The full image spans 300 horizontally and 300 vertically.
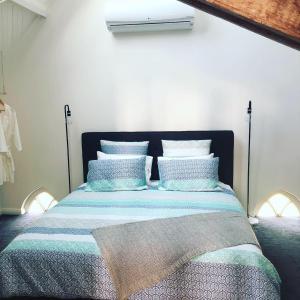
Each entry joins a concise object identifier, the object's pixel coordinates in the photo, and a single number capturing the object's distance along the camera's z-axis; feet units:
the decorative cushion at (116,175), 10.86
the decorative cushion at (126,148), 11.85
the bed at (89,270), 6.10
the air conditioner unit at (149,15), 11.25
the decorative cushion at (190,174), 10.71
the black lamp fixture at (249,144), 11.84
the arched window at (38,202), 13.62
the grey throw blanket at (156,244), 6.25
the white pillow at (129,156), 11.47
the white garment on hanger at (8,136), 11.82
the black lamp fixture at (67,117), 12.84
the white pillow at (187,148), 11.64
